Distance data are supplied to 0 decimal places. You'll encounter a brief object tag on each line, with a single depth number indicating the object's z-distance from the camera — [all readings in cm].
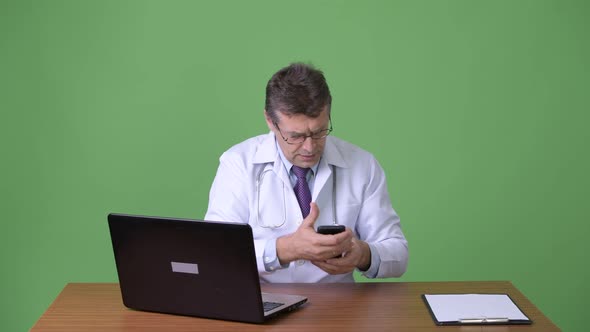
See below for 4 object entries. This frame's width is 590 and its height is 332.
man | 297
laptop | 238
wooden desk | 242
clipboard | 244
